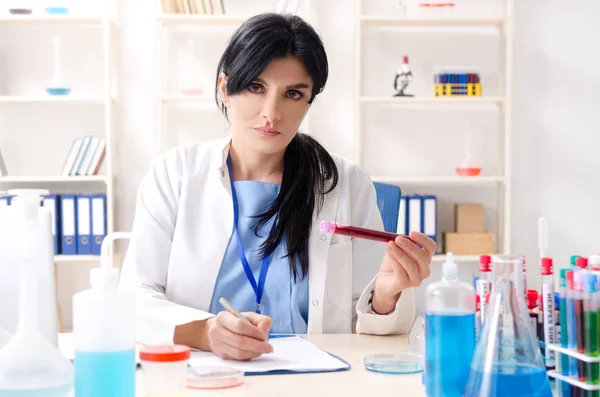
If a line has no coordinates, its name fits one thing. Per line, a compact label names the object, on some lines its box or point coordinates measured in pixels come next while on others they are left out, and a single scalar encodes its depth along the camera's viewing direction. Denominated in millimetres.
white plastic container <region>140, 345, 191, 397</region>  982
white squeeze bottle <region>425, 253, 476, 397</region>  1036
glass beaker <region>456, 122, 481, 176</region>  3854
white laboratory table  1133
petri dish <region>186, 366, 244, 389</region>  1163
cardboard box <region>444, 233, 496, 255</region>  3809
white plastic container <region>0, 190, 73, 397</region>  1019
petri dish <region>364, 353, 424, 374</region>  1265
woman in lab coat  1744
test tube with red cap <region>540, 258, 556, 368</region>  1050
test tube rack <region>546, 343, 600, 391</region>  950
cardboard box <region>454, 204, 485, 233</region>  3887
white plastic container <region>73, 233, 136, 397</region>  949
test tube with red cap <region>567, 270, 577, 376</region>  978
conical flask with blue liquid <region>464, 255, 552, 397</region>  960
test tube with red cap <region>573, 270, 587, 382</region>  966
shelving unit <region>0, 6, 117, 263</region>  3721
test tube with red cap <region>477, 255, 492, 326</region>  1039
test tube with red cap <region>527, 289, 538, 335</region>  1103
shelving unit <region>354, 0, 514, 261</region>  3754
